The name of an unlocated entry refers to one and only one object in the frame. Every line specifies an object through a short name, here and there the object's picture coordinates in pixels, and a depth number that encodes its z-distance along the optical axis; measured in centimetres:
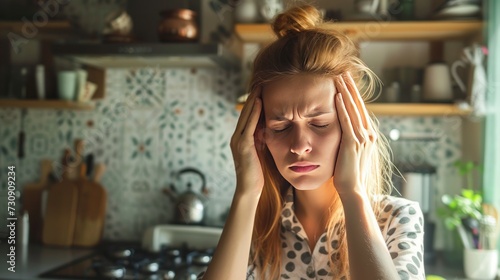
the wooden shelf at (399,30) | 213
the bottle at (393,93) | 224
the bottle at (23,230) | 234
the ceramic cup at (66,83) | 244
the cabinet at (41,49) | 243
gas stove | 192
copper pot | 219
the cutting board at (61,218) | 243
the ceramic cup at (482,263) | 192
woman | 87
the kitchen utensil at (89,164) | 254
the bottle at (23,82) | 251
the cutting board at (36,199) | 250
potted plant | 195
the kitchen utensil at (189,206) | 235
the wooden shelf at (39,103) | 242
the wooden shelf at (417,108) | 213
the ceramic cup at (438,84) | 221
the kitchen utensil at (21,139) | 262
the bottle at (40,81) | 248
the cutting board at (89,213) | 244
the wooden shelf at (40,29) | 247
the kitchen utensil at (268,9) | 224
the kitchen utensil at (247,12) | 227
